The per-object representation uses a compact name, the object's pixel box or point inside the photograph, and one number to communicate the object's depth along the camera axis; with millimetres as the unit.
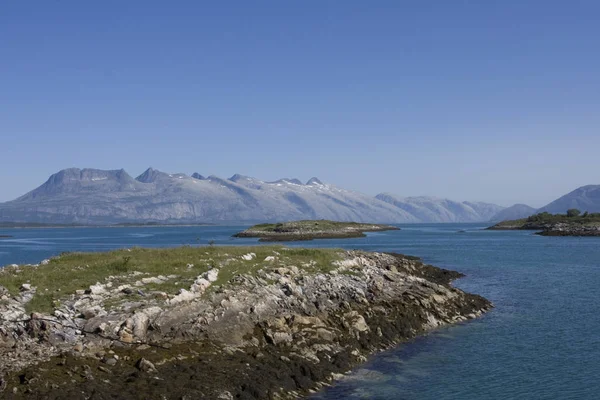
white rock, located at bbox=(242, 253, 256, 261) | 44481
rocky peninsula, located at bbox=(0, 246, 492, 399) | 22453
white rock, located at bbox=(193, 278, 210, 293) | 31694
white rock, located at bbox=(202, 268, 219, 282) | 34412
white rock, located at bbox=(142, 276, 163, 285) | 32941
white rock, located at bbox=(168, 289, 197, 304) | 29411
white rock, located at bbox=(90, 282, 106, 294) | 29500
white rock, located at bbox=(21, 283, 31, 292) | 29344
